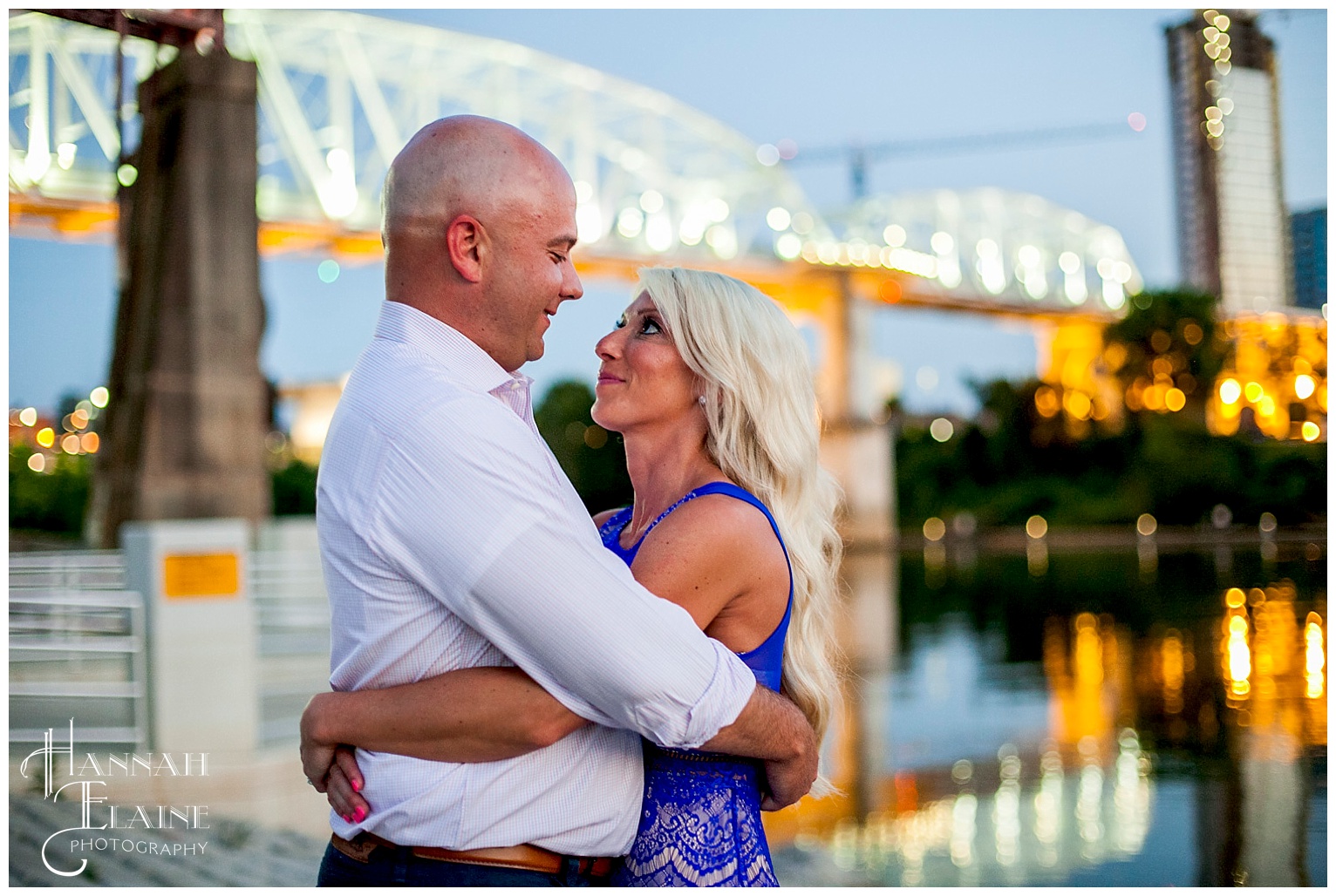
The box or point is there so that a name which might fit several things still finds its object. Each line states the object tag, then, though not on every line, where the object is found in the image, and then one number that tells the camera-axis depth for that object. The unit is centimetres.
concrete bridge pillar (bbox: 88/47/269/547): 902
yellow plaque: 678
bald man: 146
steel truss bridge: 3859
